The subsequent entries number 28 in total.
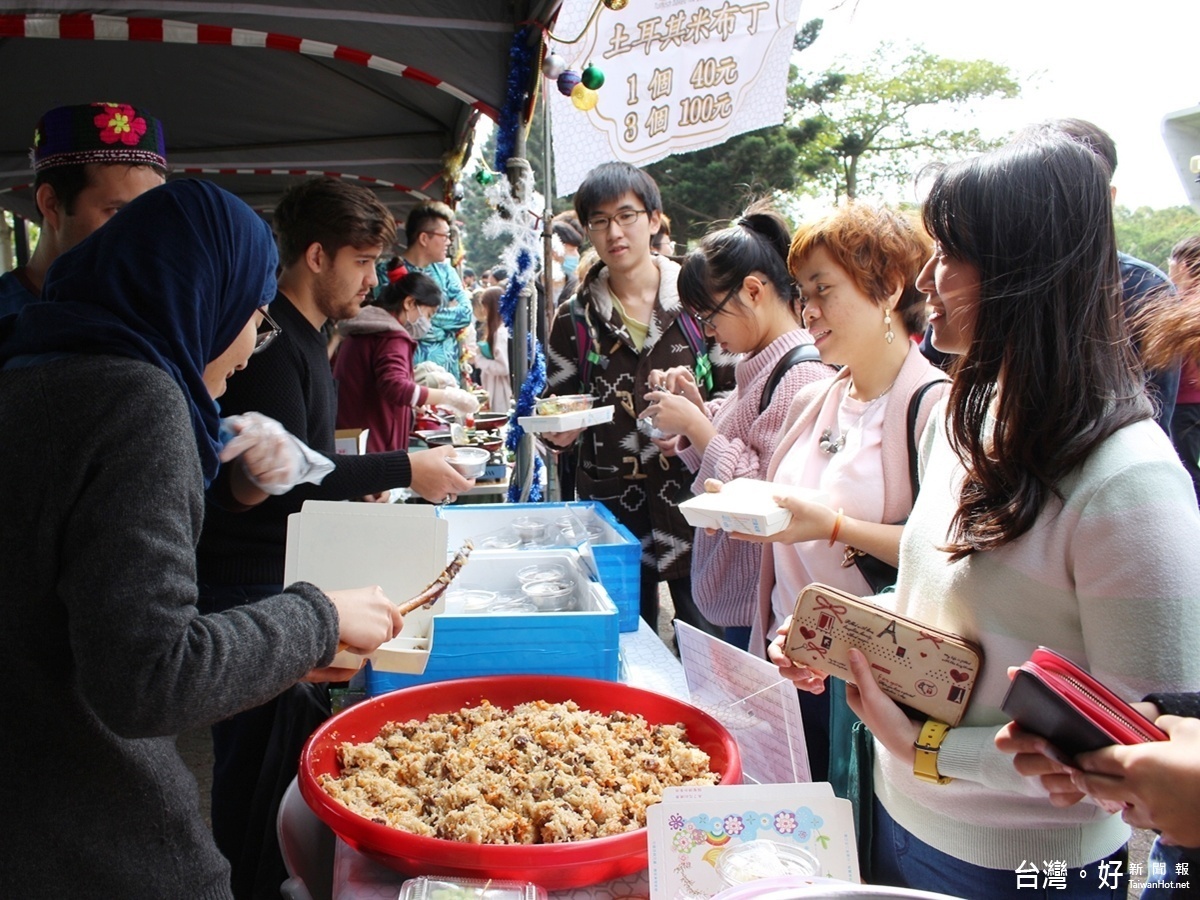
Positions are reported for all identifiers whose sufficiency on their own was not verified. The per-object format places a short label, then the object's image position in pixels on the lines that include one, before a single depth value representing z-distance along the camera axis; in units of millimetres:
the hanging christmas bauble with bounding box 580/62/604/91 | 3410
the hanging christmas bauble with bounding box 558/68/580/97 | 3448
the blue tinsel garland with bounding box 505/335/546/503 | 3965
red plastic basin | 988
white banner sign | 3467
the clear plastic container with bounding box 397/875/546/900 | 937
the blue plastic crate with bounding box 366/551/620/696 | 1561
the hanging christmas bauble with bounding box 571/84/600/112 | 3467
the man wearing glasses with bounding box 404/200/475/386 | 5371
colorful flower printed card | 920
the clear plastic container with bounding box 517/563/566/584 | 1953
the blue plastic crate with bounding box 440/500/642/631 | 1986
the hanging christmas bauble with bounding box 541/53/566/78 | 3426
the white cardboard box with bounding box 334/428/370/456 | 2633
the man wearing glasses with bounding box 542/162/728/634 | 2811
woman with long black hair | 933
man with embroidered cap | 2068
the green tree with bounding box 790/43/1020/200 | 22734
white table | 1042
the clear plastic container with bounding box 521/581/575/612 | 1827
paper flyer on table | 1177
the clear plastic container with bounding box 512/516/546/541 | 2332
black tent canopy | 3625
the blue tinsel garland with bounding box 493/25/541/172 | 3598
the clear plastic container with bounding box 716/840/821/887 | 883
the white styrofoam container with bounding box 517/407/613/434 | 2535
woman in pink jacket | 1616
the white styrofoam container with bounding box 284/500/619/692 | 1318
